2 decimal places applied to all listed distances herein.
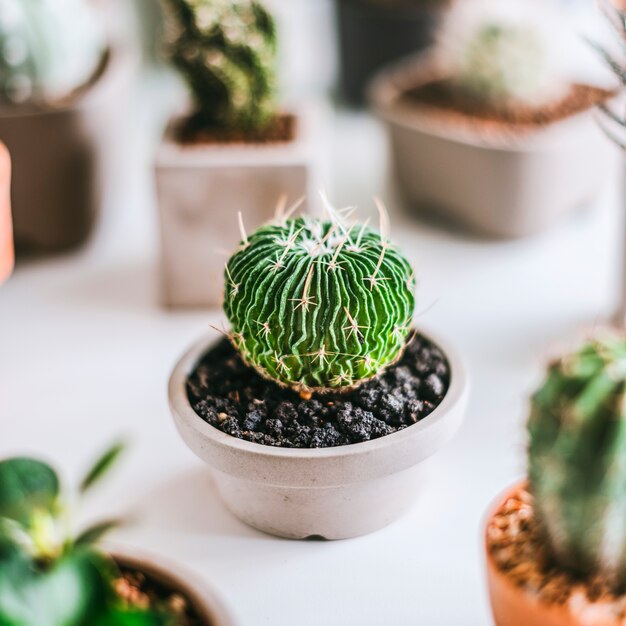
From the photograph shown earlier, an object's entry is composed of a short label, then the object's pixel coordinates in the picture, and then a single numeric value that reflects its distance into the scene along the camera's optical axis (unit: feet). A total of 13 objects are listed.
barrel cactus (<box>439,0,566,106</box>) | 1.86
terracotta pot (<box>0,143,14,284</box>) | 1.29
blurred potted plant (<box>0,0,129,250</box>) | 1.70
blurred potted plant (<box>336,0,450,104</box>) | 2.29
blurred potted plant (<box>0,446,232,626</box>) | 0.98
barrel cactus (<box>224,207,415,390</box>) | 1.21
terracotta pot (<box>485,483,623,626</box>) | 1.05
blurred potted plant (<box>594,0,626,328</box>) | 1.23
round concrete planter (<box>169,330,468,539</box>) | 1.20
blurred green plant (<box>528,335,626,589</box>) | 1.01
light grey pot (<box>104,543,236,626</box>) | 1.05
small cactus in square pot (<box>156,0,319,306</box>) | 1.61
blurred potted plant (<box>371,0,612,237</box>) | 1.76
